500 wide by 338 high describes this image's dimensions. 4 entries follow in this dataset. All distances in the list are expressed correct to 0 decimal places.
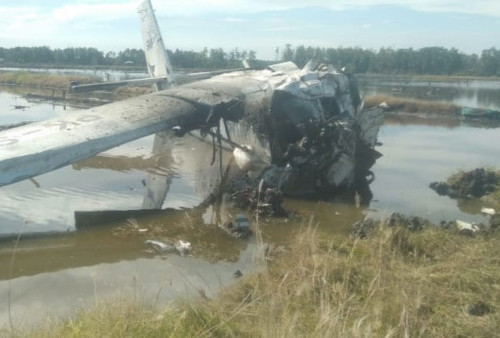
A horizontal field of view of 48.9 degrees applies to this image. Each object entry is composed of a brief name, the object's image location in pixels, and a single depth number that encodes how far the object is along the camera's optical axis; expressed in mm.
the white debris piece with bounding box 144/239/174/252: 8250
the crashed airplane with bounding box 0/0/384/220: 9344
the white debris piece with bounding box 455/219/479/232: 8898
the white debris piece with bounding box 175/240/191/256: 8157
